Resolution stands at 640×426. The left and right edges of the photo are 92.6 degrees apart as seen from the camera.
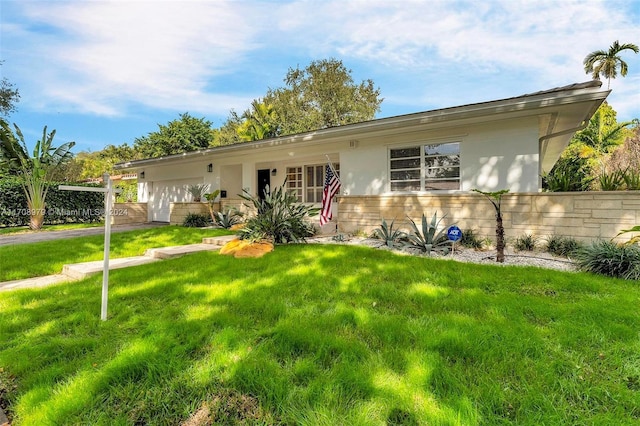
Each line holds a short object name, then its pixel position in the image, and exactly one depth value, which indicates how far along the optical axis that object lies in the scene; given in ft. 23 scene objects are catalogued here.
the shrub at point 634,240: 16.46
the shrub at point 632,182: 20.94
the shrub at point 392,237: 23.27
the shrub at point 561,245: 20.72
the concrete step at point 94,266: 17.20
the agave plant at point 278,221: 23.09
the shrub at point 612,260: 15.02
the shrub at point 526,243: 22.59
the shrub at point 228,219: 36.04
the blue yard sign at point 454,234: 18.69
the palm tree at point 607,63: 72.66
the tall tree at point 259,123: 79.53
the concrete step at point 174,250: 21.39
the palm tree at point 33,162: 40.70
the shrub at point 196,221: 40.86
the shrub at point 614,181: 21.43
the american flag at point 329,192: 29.81
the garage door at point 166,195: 50.49
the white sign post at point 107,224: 10.24
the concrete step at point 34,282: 15.53
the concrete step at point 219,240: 25.40
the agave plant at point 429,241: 21.30
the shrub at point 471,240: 23.92
